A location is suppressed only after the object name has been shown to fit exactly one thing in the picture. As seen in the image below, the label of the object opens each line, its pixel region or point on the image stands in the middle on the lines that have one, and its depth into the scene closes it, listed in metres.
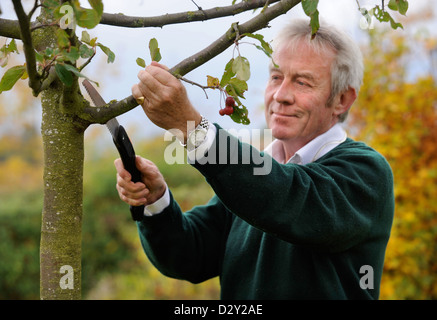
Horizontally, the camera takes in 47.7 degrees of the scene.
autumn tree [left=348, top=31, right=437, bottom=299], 4.25
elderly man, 1.62
